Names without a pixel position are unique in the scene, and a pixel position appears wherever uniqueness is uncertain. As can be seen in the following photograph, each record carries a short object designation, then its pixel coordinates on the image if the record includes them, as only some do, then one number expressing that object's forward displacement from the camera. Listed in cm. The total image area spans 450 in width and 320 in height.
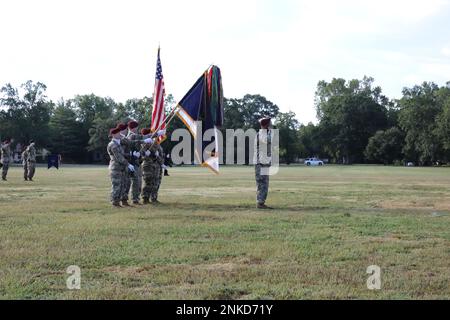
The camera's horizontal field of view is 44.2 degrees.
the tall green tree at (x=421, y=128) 9294
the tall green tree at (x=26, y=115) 9450
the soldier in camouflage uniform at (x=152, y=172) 1592
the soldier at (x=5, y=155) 2830
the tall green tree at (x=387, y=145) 10212
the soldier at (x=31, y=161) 2845
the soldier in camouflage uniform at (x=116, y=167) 1473
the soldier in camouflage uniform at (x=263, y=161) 1470
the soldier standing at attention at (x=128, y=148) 1518
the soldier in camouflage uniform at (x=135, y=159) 1561
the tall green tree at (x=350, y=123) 11362
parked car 10203
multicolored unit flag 1556
